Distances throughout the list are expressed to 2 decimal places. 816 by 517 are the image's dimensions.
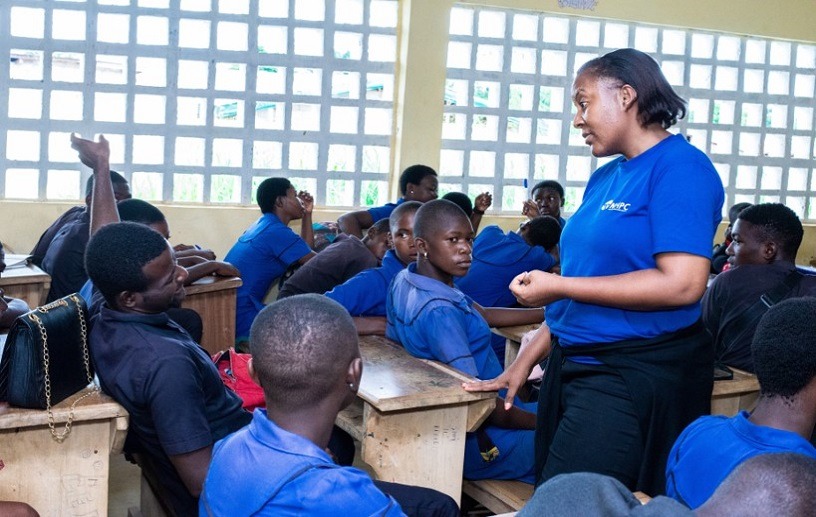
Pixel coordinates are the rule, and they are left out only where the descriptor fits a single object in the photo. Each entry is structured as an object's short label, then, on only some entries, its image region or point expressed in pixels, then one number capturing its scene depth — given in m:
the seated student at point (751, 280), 3.05
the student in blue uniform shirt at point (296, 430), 1.44
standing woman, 1.89
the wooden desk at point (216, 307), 4.18
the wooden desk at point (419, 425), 2.35
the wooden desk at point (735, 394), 2.63
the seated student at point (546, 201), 6.26
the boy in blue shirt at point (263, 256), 4.74
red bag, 2.76
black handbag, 2.02
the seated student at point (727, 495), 0.99
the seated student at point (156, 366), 2.08
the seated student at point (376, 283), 3.46
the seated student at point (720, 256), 5.98
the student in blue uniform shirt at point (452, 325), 2.70
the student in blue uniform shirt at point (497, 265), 4.18
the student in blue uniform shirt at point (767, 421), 1.73
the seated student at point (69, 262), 3.95
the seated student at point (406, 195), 5.84
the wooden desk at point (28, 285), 4.03
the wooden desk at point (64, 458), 2.09
